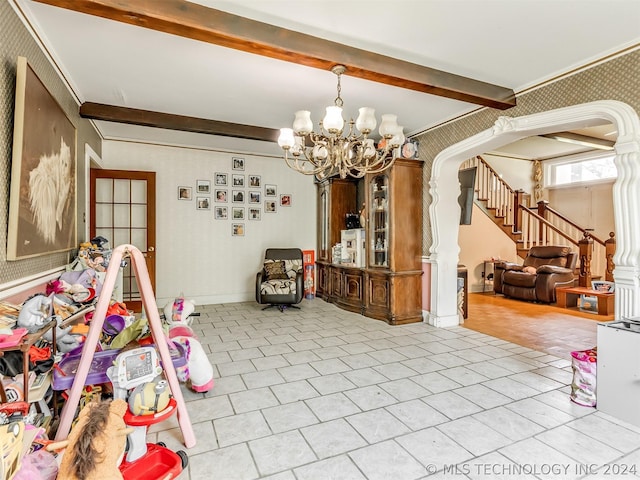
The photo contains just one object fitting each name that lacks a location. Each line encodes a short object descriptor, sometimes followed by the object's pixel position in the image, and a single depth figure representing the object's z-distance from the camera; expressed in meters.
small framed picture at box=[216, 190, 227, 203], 5.98
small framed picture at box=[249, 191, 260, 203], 6.22
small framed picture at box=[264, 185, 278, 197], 6.33
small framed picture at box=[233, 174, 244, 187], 6.09
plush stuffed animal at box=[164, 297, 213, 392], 2.53
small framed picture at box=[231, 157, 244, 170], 6.08
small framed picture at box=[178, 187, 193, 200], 5.75
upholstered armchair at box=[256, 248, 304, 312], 5.32
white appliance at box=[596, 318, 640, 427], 2.20
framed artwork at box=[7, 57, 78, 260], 2.05
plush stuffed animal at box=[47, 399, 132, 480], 1.36
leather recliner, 6.11
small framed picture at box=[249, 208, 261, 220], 6.24
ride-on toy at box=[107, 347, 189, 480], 1.65
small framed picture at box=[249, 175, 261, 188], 6.20
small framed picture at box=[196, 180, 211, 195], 5.86
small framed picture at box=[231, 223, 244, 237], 6.13
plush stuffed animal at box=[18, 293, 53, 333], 1.60
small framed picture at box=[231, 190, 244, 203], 6.10
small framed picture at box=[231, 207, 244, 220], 6.12
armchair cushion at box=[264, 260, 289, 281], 5.73
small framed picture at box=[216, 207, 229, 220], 6.02
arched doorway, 2.61
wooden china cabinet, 4.68
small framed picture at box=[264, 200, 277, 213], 6.34
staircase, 7.20
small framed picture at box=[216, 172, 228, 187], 5.97
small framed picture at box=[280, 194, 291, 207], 6.46
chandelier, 2.85
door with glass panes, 5.12
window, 7.74
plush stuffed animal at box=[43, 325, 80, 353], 1.98
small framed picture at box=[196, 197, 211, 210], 5.88
